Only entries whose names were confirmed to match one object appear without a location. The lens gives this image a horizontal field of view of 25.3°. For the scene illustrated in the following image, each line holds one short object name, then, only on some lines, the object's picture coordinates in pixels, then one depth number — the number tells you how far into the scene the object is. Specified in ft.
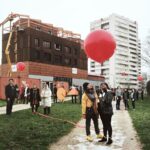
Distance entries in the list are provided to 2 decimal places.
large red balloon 36.06
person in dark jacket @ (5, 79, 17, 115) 58.70
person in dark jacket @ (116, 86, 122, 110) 80.33
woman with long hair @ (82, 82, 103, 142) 32.32
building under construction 186.39
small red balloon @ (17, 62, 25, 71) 120.26
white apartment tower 510.58
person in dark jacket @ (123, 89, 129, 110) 84.64
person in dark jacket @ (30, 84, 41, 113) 61.21
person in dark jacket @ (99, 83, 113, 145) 30.81
